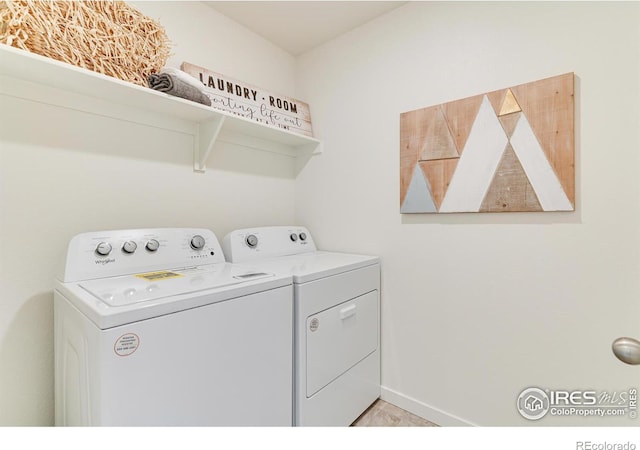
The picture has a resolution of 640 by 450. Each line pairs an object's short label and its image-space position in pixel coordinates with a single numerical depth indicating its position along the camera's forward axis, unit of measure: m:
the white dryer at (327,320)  1.22
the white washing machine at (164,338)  0.76
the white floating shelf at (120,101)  1.04
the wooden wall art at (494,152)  1.18
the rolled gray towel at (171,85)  1.27
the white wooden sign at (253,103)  1.58
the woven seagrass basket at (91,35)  1.01
